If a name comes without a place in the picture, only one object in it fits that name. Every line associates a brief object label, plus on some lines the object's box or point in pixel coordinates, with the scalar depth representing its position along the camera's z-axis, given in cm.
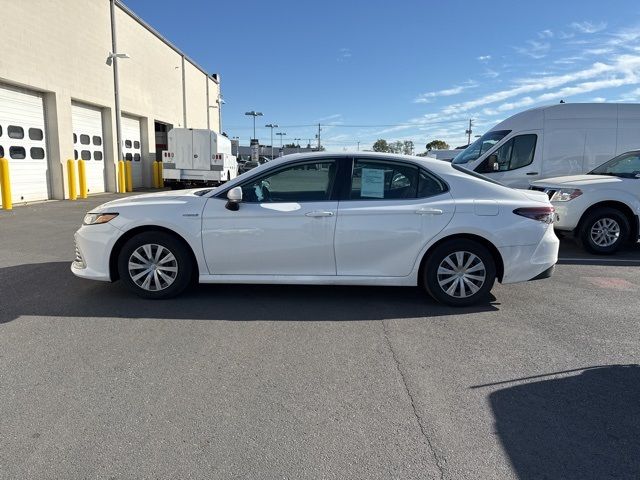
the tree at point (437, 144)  9531
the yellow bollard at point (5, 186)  1285
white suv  764
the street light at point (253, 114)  6900
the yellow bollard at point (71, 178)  1595
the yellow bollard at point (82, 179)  1662
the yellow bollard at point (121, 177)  1936
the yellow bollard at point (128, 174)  2006
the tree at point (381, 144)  9881
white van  962
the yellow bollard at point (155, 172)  2341
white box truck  2144
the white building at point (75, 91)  1384
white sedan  474
